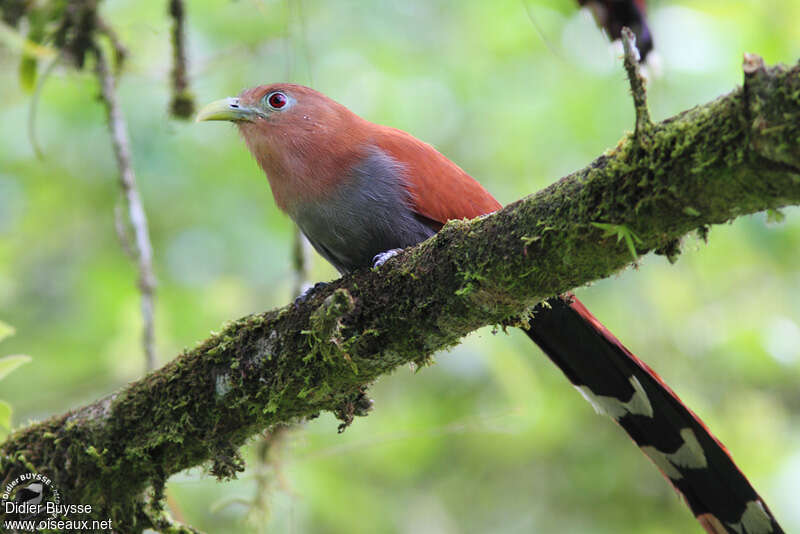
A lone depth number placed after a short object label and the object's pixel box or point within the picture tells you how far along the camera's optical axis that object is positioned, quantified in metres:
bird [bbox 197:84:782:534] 5.57
